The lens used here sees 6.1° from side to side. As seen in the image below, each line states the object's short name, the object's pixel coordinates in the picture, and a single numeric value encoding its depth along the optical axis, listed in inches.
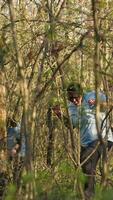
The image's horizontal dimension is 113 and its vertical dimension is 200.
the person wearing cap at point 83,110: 306.1
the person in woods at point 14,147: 404.6
